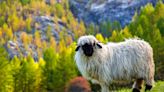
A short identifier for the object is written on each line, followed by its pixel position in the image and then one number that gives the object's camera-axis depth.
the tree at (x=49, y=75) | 67.75
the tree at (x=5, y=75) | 59.75
